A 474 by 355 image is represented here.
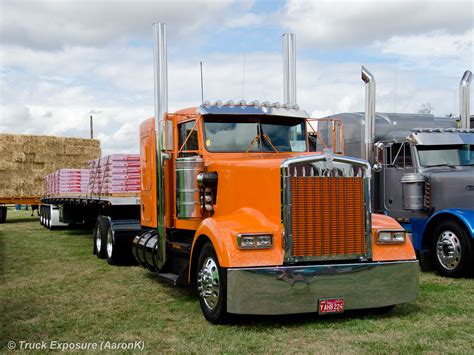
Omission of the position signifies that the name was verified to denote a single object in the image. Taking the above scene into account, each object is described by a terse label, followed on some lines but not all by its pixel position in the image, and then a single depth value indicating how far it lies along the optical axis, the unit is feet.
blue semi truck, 31.35
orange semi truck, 20.94
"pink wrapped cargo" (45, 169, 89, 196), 62.80
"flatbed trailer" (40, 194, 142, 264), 39.31
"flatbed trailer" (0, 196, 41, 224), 92.58
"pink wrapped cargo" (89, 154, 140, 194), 43.39
